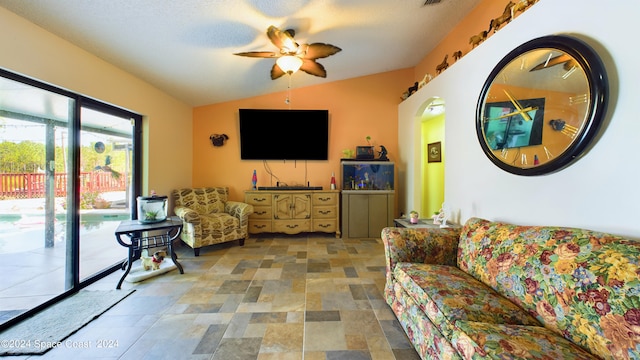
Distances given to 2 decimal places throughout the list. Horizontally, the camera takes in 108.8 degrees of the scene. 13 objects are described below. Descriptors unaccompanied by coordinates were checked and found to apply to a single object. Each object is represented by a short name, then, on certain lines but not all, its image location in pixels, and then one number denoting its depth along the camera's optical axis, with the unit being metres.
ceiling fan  2.09
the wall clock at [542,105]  1.27
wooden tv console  3.94
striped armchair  3.07
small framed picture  4.15
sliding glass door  1.78
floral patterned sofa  0.92
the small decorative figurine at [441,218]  2.39
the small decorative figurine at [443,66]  2.88
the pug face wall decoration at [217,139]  4.20
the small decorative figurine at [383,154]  4.09
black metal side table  2.27
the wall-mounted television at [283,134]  4.11
